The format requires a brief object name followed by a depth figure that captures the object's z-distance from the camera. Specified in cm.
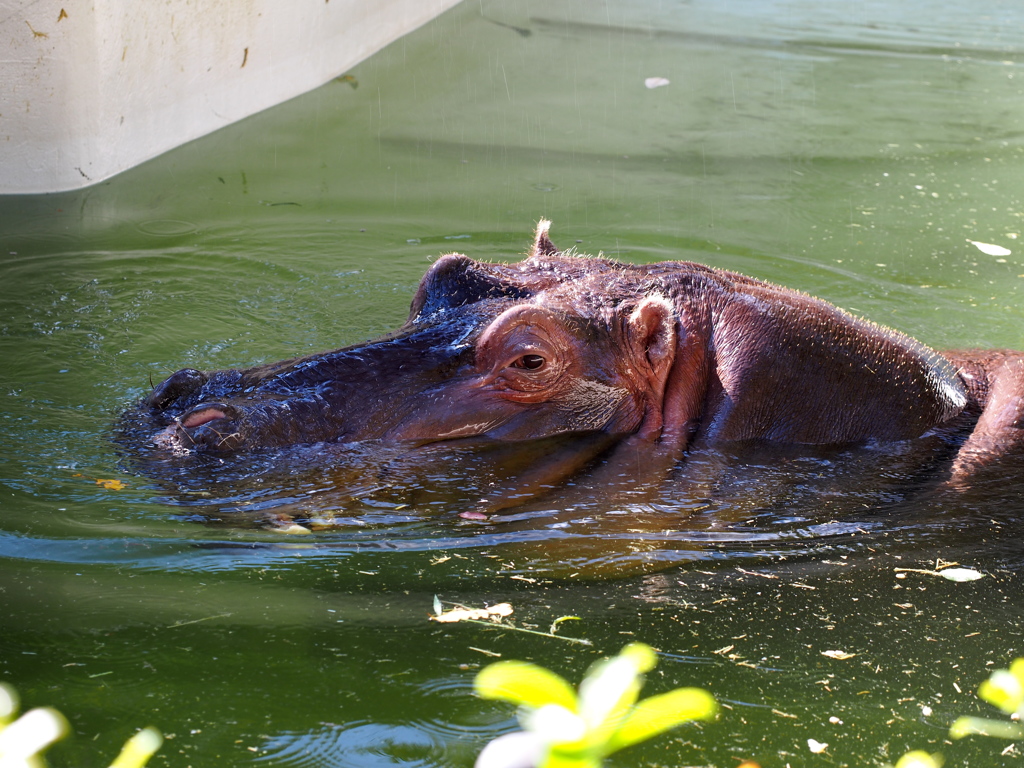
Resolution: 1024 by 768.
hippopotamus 673
